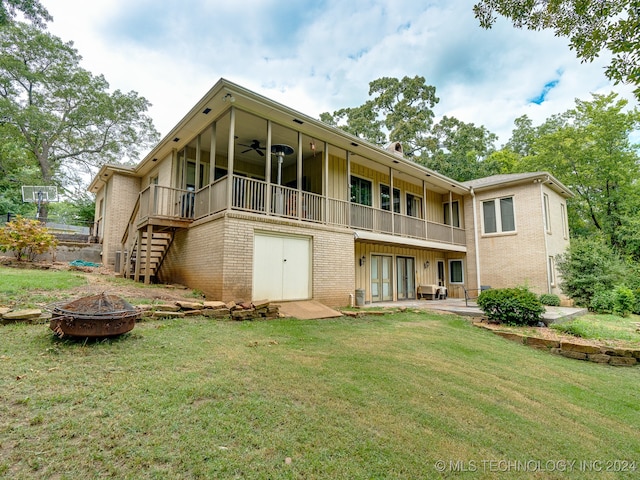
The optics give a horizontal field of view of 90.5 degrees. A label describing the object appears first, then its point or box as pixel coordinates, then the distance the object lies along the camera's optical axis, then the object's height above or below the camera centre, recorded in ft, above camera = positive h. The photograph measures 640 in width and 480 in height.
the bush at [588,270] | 38.20 +1.12
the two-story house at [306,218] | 27.76 +6.98
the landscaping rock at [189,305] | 20.68 -1.92
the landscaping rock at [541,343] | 21.37 -4.37
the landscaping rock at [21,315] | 15.23 -1.98
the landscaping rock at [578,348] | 19.98 -4.36
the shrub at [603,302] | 34.99 -2.49
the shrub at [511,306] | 26.04 -2.31
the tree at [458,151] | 81.05 +33.77
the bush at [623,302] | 33.68 -2.39
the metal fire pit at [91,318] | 13.21 -1.80
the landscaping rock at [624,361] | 19.31 -4.98
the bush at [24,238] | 31.81 +3.75
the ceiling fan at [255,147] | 36.83 +15.31
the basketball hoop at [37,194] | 57.36 +14.62
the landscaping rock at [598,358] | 19.65 -4.86
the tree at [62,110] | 65.36 +37.72
